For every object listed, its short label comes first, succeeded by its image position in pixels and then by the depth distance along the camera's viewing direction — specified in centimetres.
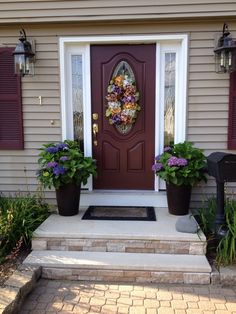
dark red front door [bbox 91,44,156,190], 379
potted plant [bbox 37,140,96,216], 339
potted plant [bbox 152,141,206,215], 337
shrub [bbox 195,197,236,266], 285
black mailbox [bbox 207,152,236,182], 298
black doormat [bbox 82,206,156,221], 350
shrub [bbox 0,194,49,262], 306
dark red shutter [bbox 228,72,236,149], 362
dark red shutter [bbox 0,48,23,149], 380
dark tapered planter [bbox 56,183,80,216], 350
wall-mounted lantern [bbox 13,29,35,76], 347
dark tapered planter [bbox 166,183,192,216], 349
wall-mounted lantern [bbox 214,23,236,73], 332
